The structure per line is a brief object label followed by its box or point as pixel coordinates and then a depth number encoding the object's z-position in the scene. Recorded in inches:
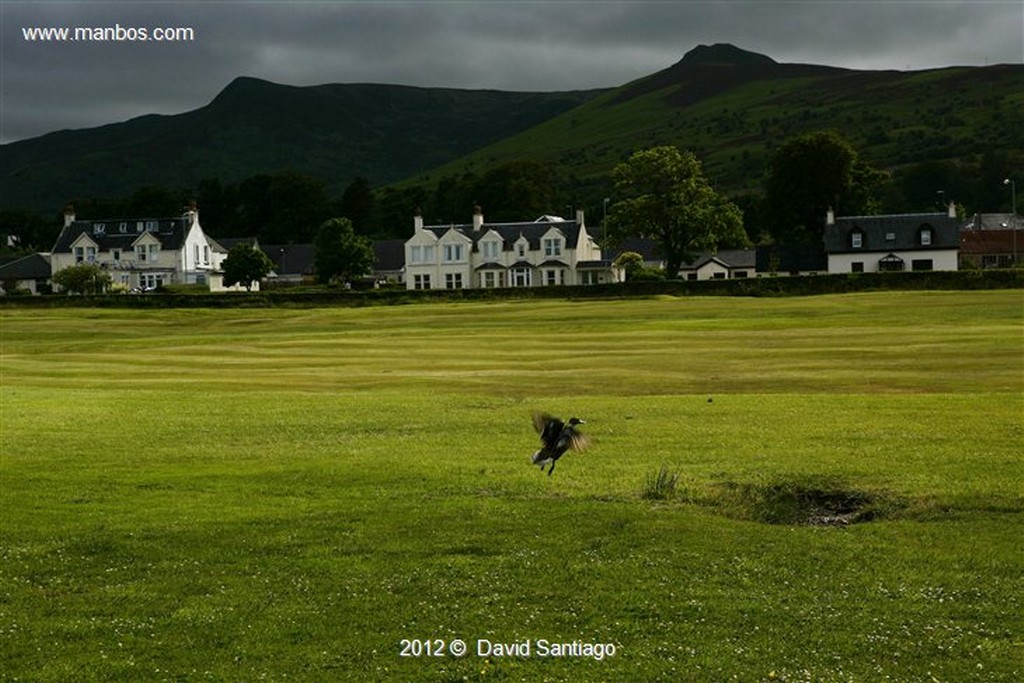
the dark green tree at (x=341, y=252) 5477.4
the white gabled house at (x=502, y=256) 5260.8
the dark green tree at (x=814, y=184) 5718.5
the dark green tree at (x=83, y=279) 4830.2
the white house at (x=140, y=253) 5880.9
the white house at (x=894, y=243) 4872.0
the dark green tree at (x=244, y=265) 5447.8
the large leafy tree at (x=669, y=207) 4778.5
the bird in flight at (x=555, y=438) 541.6
